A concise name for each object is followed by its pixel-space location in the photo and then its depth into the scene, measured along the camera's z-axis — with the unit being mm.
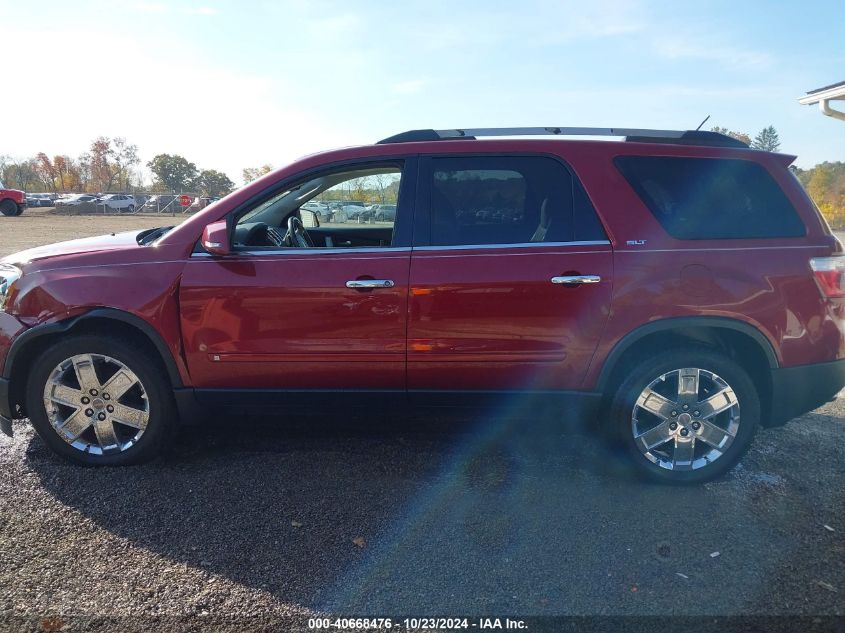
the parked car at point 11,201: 31933
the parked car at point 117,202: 47094
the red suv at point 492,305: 3355
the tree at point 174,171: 83062
